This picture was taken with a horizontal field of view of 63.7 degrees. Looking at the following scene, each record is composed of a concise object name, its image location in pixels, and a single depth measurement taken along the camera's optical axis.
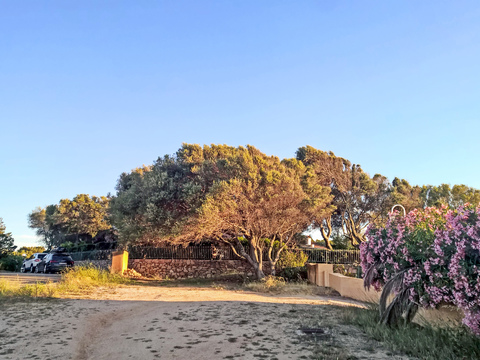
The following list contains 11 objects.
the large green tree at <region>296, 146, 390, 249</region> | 27.11
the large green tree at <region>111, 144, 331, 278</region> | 16.05
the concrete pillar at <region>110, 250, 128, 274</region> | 19.74
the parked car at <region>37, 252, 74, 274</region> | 25.08
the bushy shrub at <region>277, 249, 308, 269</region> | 19.17
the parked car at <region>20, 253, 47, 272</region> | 27.08
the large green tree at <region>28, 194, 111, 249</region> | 41.56
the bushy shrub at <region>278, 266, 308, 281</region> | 18.86
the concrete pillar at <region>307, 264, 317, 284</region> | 17.90
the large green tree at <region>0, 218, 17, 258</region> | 35.69
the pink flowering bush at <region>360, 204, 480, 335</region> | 5.09
